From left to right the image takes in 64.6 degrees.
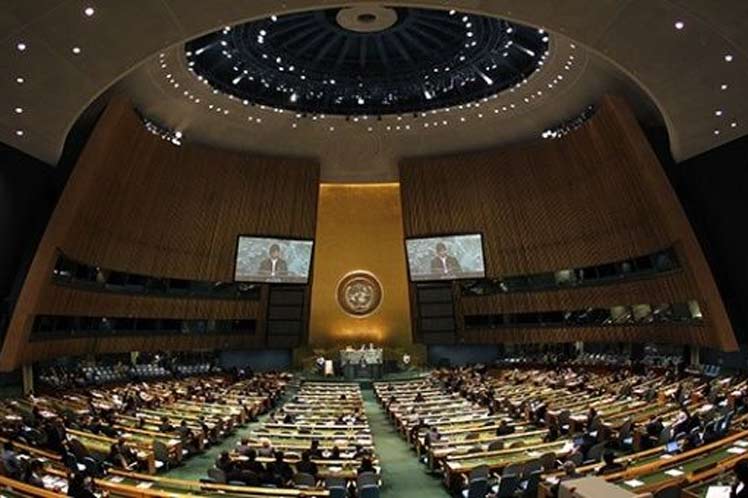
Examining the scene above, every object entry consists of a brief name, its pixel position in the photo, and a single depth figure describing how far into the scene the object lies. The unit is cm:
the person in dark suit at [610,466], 893
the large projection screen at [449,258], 3216
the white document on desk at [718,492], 653
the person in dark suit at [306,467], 1102
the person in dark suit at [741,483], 618
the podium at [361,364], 3212
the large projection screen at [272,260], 3206
